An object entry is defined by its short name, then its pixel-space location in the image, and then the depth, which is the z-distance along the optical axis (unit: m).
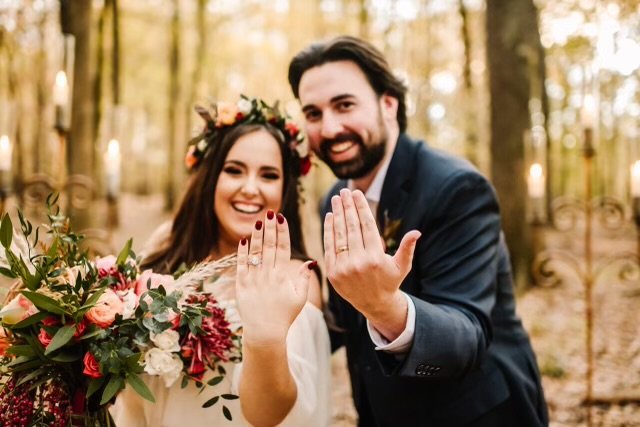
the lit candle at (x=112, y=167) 3.57
